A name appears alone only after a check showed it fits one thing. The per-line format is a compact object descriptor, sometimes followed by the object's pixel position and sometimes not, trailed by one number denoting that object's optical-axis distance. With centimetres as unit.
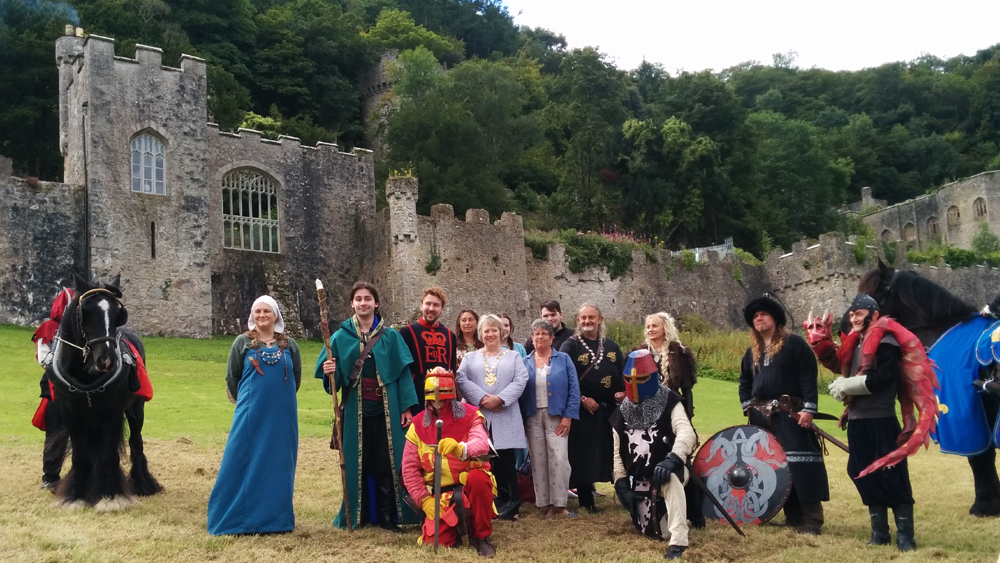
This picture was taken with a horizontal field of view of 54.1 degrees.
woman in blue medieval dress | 766
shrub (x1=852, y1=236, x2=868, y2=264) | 3528
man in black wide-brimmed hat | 816
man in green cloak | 812
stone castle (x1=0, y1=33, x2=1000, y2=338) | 2533
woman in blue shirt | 888
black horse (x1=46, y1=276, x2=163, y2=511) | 834
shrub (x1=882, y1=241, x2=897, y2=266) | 3669
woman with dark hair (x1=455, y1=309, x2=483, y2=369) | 976
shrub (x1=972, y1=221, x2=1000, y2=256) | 4994
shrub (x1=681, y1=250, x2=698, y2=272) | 3431
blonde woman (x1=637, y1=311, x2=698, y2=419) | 843
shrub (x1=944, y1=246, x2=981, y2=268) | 3919
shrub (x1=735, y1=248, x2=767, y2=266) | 3672
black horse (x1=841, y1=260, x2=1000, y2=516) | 874
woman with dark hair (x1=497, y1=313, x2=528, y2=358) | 1006
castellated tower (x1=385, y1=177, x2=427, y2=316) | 2755
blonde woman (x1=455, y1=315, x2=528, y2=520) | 865
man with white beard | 916
